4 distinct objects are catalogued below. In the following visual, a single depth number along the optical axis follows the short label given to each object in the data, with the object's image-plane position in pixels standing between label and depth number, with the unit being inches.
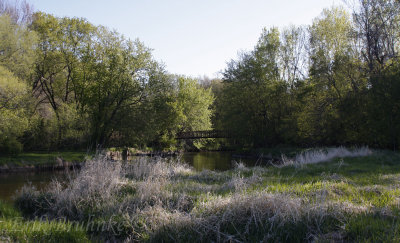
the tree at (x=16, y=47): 898.9
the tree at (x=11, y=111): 810.8
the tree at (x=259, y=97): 1433.3
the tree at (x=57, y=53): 1144.8
